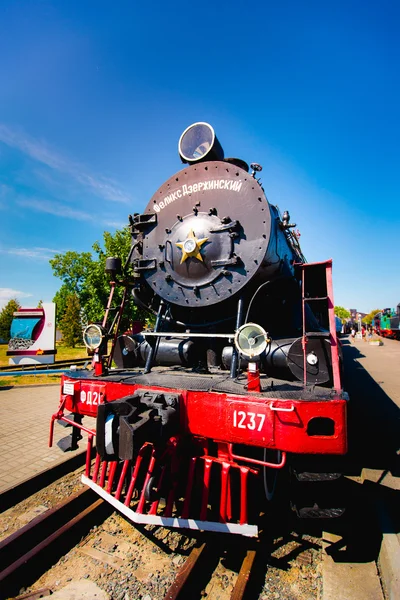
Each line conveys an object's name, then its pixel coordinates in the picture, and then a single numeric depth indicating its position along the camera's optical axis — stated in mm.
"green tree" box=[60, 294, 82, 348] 33594
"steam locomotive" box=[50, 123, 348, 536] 2270
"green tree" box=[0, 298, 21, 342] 39844
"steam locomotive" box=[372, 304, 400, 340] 32344
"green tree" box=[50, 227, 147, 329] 21734
